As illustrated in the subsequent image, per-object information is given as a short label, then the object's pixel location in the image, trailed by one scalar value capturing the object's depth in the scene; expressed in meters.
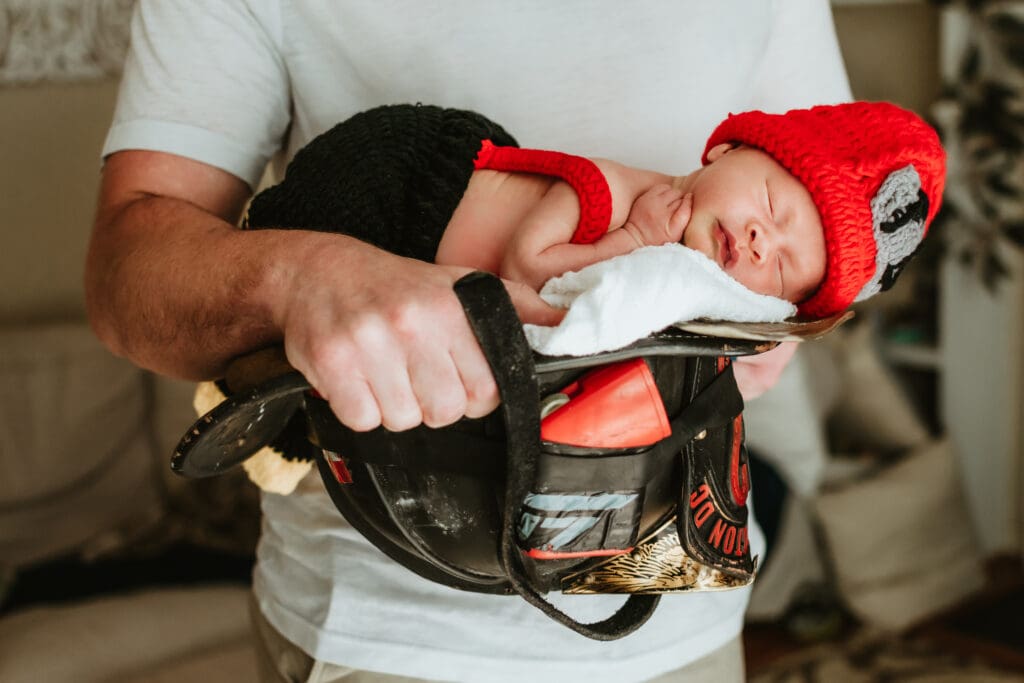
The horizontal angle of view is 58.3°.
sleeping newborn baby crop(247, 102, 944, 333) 0.76
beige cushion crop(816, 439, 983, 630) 2.45
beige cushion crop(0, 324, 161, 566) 2.23
